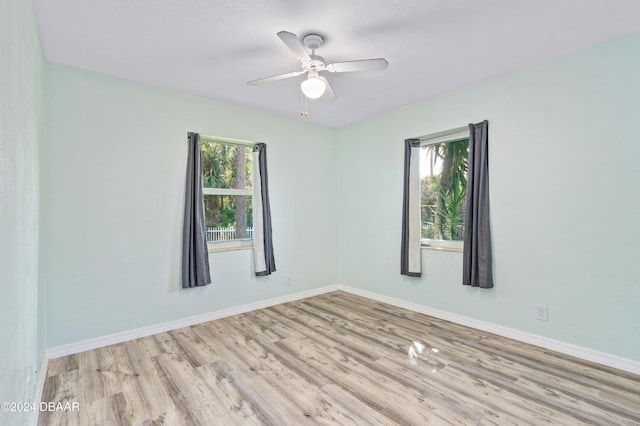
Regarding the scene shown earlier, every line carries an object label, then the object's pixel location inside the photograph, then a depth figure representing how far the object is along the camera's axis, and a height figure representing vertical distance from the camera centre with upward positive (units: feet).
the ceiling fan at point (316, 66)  7.28 +3.35
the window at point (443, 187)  11.66 +0.83
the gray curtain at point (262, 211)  13.07 -0.12
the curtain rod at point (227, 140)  11.96 +2.66
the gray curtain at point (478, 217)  10.28 -0.25
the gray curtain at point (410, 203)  12.60 +0.23
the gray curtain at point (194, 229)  11.01 -0.74
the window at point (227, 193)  12.22 +0.59
